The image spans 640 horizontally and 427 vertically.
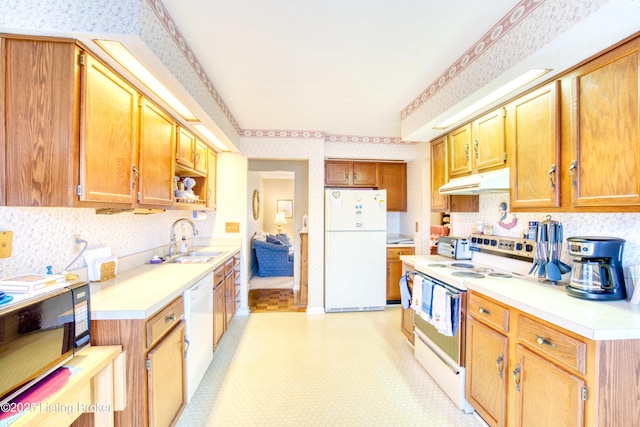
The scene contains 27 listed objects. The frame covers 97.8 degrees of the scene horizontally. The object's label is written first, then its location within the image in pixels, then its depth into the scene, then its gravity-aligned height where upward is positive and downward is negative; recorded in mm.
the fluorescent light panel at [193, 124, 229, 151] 2526 +795
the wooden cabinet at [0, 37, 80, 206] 1186 +406
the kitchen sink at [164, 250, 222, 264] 2551 -422
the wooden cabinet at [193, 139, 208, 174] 2709 +596
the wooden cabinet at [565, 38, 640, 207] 1220 +405
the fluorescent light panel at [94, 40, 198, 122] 1291 +782
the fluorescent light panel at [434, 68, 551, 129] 1552 +791
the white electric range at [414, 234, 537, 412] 1872 -467
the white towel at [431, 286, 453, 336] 1885 -665
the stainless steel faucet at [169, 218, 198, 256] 2728 -304
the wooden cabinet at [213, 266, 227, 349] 2416 -835
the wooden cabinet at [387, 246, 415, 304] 3863 -798
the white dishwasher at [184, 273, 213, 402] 1835 -830
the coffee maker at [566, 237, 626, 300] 1388 -264
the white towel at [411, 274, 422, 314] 2237 -651
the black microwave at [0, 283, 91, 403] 849 -425
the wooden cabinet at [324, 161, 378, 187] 4141 +618
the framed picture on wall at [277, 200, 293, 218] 7902 +222
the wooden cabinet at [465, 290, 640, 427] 1095 -721
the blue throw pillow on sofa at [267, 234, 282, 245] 5708 -519
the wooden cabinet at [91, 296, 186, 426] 1289 -730
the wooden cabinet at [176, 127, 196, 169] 2333 +590
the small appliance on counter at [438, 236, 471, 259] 2582 -302
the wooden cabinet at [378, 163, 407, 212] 4250 +490
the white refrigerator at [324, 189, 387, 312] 3549 -437
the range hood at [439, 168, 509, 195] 1929 +244
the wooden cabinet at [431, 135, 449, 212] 2691 +428
